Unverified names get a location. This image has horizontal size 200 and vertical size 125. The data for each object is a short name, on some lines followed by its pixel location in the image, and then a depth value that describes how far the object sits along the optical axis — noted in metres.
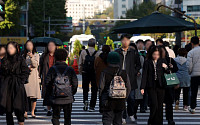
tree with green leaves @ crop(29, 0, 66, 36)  83.44
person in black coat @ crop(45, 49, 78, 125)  7.90
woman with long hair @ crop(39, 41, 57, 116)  11.35
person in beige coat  11.27
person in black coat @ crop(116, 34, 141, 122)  10.11
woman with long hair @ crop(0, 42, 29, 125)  8.42
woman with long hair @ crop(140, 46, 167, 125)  9.28
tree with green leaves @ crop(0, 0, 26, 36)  53.47
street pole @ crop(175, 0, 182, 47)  21.46
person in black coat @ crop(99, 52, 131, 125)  7.61
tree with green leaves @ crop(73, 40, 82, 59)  42.76
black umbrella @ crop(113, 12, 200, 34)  14.02
